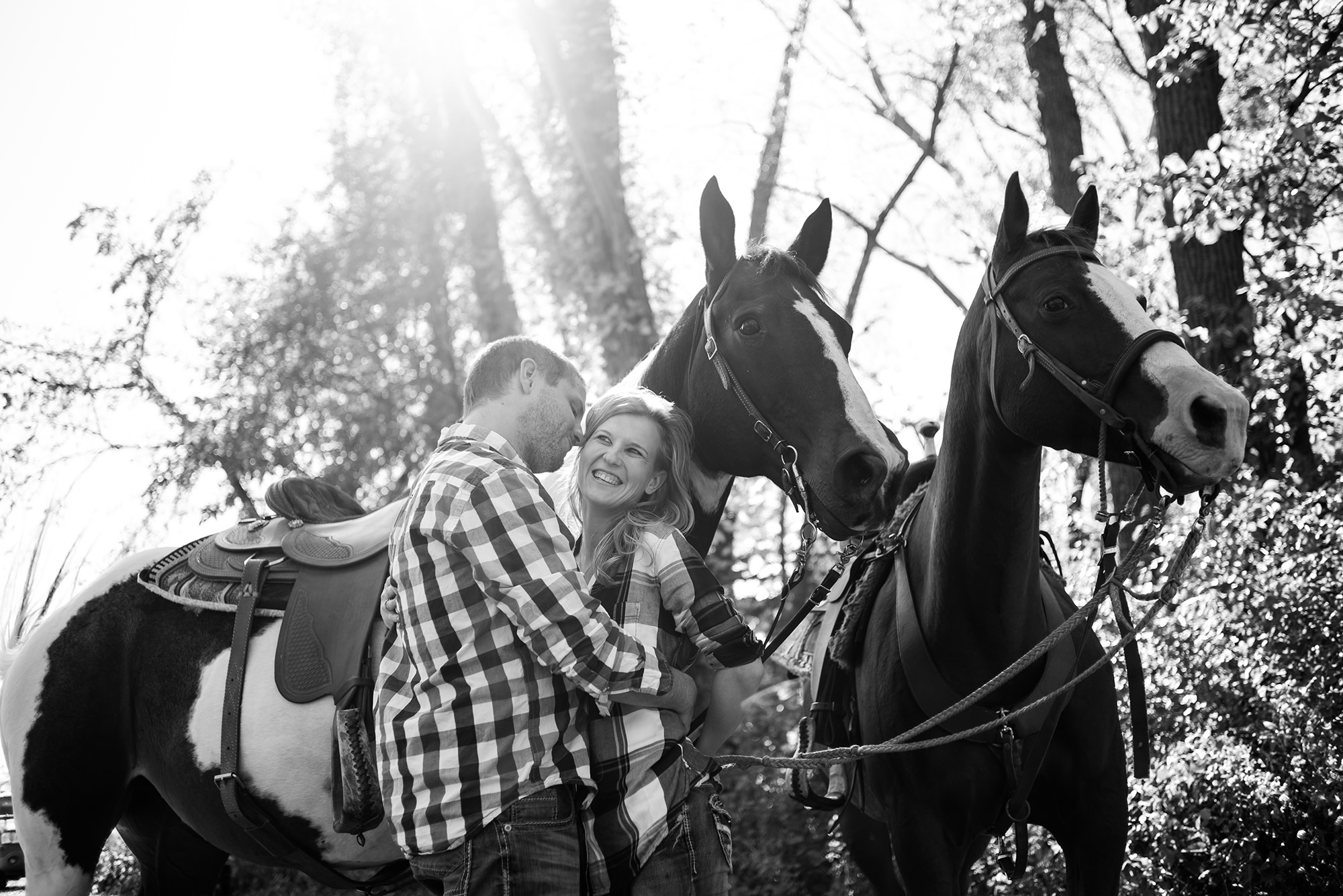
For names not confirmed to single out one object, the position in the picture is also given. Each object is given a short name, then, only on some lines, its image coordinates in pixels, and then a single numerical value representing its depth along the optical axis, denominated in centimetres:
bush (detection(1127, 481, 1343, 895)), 462
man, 204
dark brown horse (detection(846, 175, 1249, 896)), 286
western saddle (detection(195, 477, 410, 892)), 279
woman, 220
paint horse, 280
